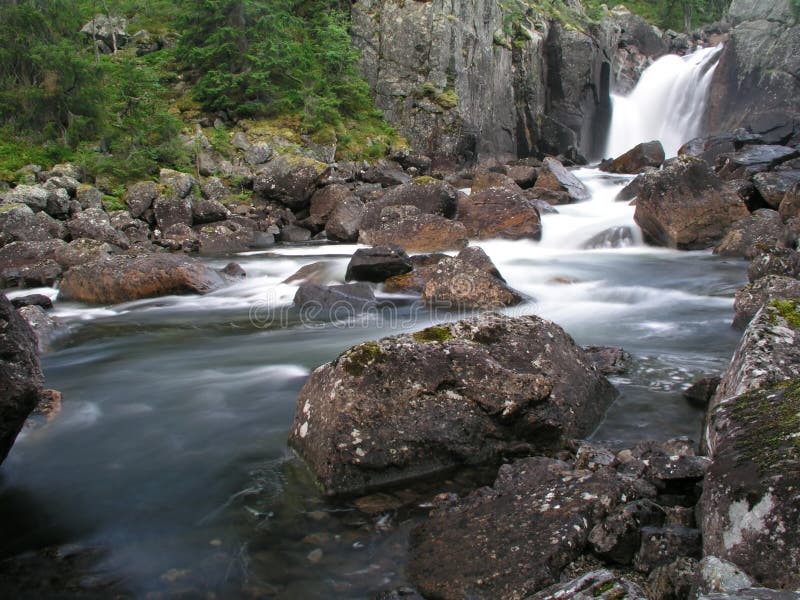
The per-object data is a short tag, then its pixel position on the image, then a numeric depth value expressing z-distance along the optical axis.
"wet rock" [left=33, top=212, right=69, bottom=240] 17.11
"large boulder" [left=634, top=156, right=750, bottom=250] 14.96
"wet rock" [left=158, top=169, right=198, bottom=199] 21.09
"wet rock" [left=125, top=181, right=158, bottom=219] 20.36
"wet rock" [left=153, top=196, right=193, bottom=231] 19.94
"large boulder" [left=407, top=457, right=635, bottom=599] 3.30
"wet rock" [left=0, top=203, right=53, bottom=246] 16.47
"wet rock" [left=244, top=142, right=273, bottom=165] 25.95
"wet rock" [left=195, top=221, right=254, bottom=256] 18.88
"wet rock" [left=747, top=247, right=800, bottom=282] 9.13
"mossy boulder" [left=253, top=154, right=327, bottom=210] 21.80
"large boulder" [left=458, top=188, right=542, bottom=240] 16.94
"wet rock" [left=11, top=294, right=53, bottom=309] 11.33
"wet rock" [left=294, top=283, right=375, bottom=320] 10.58
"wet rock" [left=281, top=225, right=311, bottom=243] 20.58
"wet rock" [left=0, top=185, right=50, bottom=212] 17.98
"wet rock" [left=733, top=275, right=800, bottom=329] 7.70
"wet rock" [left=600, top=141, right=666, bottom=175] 27.53
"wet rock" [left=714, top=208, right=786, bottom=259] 13.55
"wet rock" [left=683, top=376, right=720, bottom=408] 5.80
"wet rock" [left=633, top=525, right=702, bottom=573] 3.10
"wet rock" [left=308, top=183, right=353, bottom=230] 20.98
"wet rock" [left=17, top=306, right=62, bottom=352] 9.15
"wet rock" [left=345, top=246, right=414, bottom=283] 11.70
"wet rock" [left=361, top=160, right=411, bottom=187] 26.08
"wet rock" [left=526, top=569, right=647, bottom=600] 2.53
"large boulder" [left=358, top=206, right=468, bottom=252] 15.10
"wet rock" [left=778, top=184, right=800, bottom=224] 13.79
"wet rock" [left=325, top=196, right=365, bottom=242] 19.23
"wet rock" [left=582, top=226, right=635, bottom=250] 16.95
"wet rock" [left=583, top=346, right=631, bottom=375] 6.88
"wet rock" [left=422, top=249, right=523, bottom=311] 9.85
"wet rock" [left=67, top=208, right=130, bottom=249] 17.16
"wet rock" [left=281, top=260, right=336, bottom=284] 13.05
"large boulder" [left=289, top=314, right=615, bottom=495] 4.57
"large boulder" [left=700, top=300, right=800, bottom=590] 2.60
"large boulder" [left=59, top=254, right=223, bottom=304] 12.05
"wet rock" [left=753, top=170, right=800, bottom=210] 16.19
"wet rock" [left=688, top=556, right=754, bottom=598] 2.51
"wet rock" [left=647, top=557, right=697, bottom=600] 2.80
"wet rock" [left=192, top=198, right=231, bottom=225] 20.58
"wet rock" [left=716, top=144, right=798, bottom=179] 20.91
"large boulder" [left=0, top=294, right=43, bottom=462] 4.16
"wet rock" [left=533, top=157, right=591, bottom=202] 23.02
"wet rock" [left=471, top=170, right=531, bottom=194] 19.94
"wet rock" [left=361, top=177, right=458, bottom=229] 17.16
